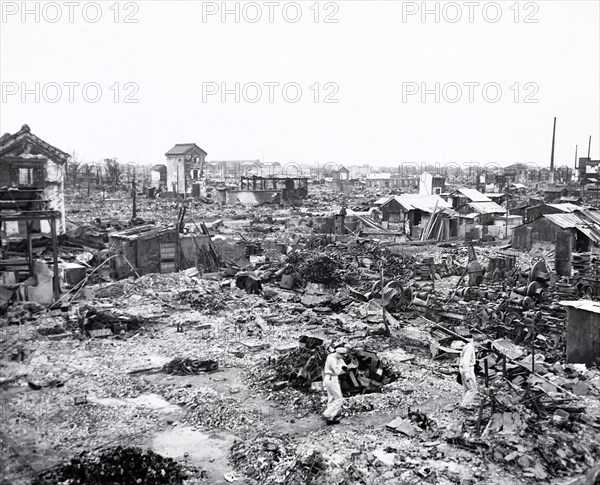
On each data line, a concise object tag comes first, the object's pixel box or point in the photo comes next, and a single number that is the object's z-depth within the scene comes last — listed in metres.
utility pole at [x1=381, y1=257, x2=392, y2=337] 14.77
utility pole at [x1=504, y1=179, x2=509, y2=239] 36.53
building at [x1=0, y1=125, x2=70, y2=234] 26.88
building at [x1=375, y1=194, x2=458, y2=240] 34.42
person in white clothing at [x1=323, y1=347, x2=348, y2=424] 9.66
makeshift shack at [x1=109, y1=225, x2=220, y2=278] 21.84
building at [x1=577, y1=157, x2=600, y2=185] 68.59
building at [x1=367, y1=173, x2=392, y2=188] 91.04
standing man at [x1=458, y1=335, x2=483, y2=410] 9.90
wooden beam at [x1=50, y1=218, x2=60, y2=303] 17.42
